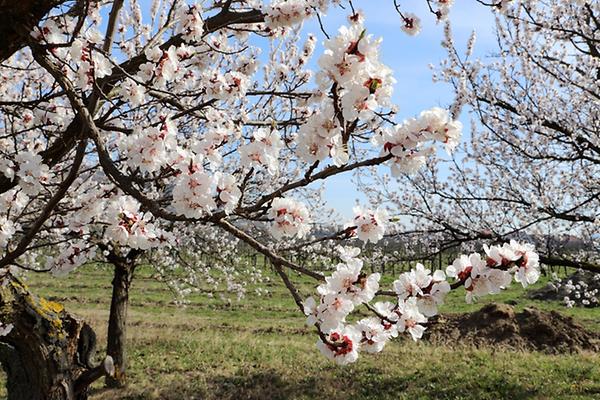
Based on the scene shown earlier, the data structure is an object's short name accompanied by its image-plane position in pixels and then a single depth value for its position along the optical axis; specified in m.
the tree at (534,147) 8.23
